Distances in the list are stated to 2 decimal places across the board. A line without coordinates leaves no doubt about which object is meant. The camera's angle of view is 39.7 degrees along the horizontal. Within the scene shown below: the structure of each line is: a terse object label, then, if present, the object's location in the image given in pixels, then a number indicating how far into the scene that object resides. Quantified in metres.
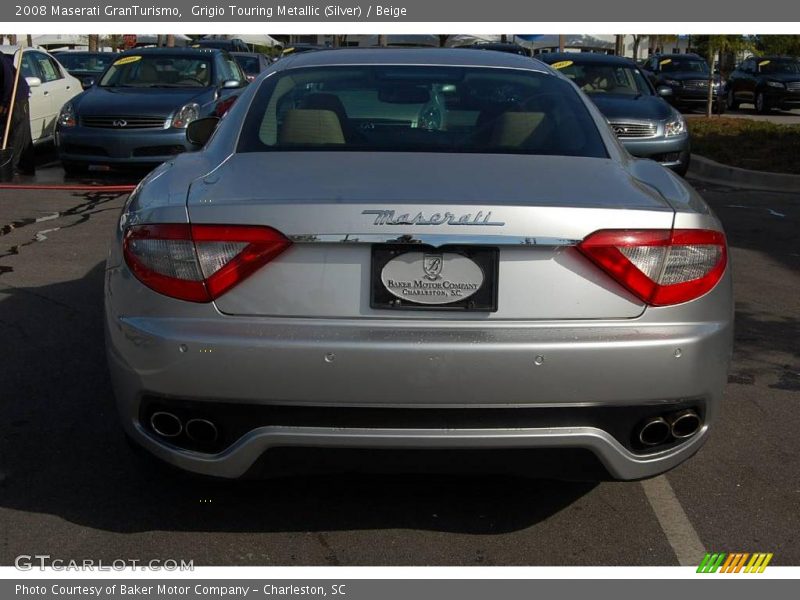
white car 15.08
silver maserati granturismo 3.23
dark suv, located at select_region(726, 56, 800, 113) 29.20
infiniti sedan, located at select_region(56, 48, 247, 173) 12.79
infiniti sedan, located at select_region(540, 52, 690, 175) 12.66
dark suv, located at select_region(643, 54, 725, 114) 29.50
